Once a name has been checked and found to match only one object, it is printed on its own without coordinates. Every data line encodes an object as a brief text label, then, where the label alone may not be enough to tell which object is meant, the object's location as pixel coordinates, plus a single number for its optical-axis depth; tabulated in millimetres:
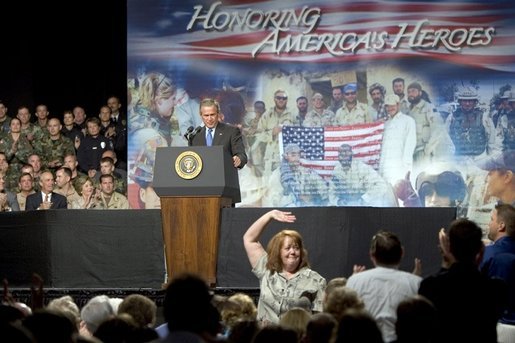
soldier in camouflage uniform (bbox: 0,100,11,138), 20310
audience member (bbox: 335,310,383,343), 6477
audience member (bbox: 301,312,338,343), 7291
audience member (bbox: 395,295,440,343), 7216
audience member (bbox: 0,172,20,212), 17928
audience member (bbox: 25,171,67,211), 16481
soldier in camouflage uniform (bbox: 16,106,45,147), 20288
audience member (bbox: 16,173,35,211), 18282
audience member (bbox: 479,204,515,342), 10047
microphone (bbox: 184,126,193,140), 13247
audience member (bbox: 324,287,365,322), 8256
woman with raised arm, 11045
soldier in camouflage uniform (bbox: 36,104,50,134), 20490
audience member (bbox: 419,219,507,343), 8197
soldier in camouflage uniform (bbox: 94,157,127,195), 19177
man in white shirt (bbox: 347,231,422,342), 8769
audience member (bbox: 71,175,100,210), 18379
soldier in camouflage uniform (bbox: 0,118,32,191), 19986
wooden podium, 12522
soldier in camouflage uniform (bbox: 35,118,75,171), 20202
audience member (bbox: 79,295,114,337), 9200
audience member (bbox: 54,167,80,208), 18886
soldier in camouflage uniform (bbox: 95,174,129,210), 18411
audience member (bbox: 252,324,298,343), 6822
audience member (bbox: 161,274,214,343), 6444
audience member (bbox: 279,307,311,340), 8521
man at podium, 13698
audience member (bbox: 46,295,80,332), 8769
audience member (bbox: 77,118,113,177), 20396
